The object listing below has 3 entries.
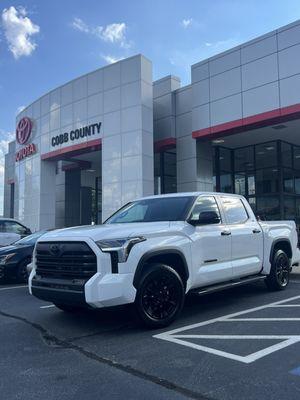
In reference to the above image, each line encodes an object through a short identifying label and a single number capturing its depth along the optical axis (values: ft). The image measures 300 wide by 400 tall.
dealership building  54.03
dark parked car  35.81
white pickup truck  18.37
